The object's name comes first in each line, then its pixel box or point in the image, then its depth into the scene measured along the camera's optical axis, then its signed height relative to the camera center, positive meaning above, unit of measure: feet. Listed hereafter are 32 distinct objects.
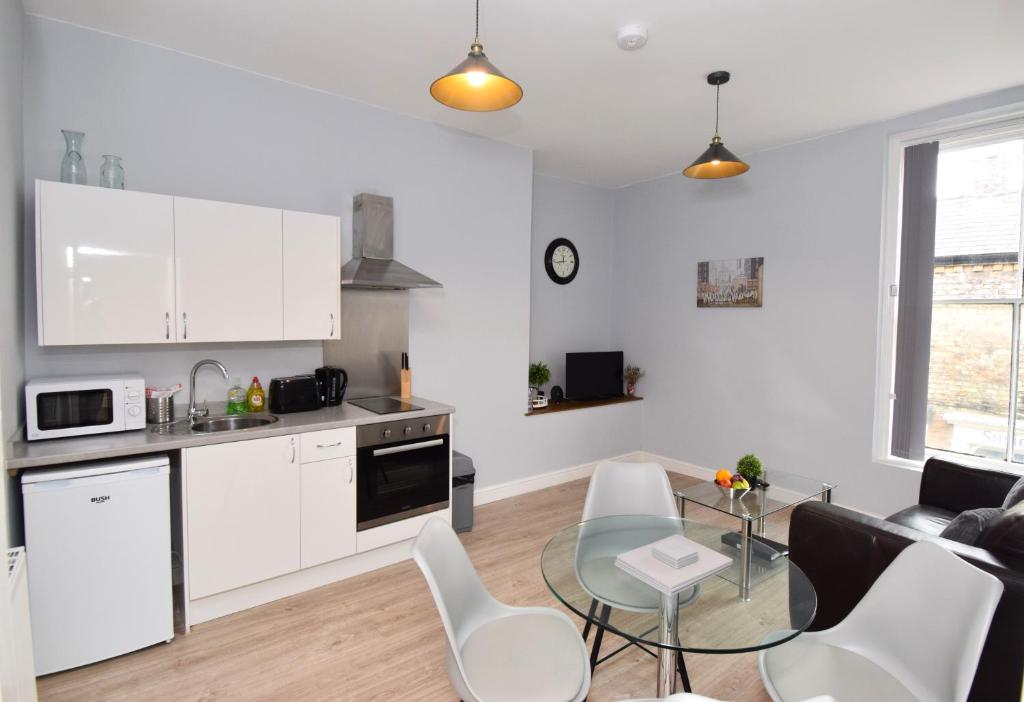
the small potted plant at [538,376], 16.43 -1.47
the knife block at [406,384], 12.34 -1.34
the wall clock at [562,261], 17.47 +2.35
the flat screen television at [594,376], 17.37 -1.54
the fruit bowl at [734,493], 10.00 -3.12
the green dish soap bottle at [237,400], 10.12 -1.49
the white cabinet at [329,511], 9.54 -3.46
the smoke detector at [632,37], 8.46 +4.87
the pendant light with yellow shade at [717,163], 9.64 +3.19
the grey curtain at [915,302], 12.01 +0.79
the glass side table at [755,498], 9.23 -3.18
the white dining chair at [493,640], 5.04 -3.47
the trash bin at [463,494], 12.38 -3.98
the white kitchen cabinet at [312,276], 10.03 +1.00
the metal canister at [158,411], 9.13 -1.53
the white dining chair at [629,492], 8.41 -2.63
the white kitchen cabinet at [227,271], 8.93 +0.96
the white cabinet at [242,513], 8.44 -3.20
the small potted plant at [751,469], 10.13 -2.67
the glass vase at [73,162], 8.20 +2.55
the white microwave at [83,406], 7.67 -1.29
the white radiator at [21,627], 4.76 -3.01
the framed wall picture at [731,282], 15.01 +1.51
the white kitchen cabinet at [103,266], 7.82 +0.90
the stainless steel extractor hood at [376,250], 10.85 +1.70
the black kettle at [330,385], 11.02 -1.25
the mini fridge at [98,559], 7.09 -3.38
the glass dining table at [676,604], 5.02 -2.89
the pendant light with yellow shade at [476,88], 6.37 +3.14
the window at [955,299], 11.01 +0.84
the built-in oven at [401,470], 10.21 -2.93
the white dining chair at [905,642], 4.82 -3.15
